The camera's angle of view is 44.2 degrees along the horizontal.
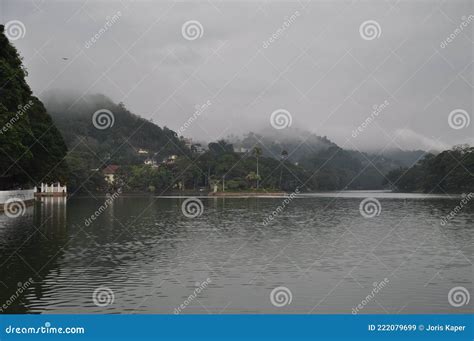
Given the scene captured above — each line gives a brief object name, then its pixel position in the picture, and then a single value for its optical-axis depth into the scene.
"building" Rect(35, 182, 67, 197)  103.75
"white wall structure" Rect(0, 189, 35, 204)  52.53
